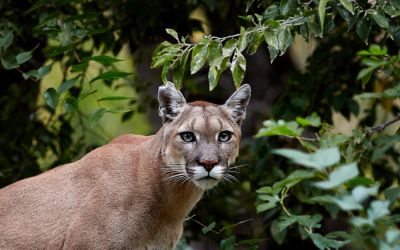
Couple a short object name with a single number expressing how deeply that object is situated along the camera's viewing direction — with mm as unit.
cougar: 10941
